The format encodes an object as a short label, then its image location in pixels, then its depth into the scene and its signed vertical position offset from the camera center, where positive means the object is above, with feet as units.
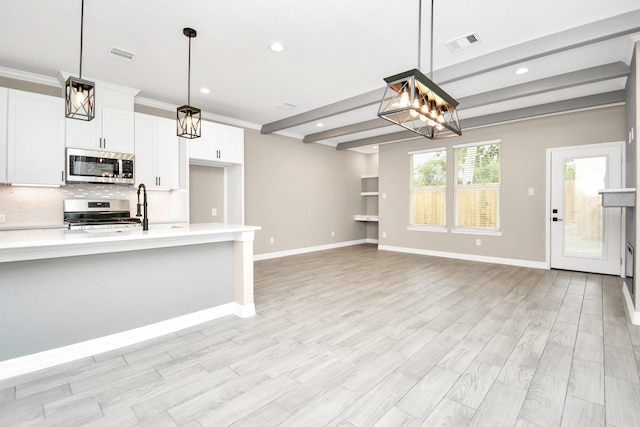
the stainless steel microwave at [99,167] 12.83 +1.95
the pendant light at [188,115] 9.81 +3.23
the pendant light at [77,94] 7.63 +2.94
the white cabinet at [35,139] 11.72 +2.83
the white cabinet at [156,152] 14.67 +2.89
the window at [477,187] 19.81 +1.65
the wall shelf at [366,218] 28.12 -0.53
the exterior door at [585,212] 15.74 +0.00
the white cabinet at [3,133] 11.50 +2.91
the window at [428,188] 22.25 +1.78
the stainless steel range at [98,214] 13.39 -0.09
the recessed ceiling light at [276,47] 10.64 +5.70
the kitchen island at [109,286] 7.02 -2.03
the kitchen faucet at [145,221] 9.61 -0.28
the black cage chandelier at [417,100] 7.22 +2.85
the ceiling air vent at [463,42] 10.16 +5.67
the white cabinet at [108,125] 12.99 +3.72
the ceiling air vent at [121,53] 10.89 +5.64
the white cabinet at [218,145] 16.26 +3.64
